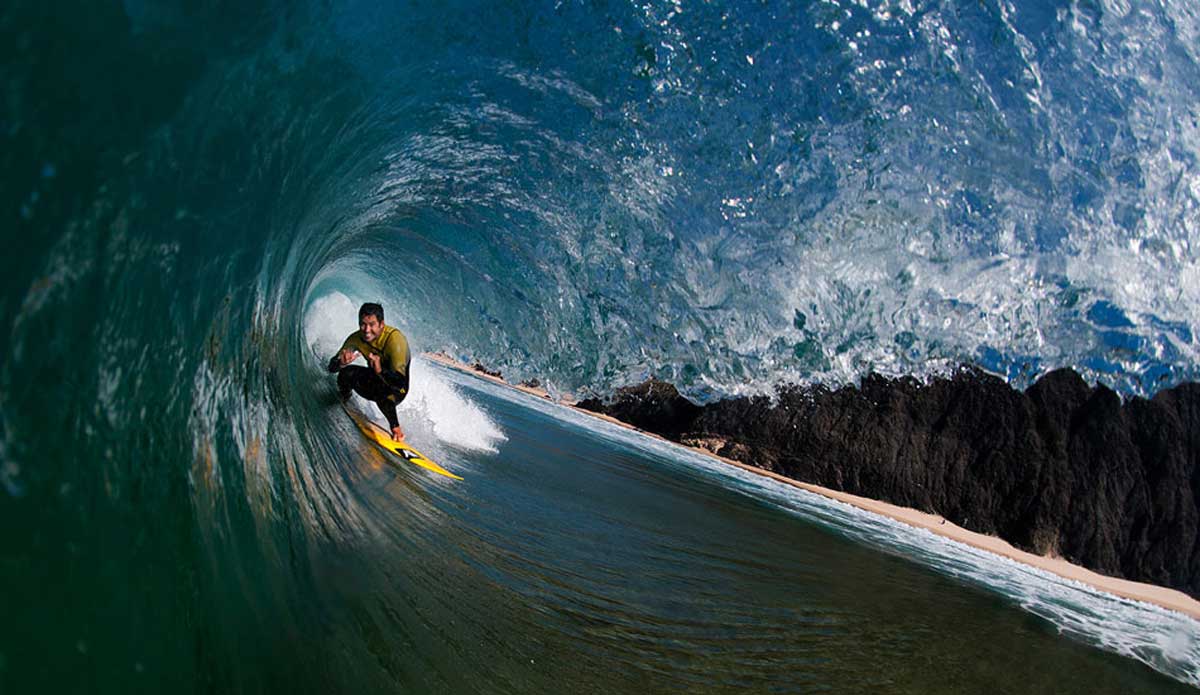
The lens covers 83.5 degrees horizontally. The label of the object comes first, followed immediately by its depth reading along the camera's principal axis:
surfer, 7.45
